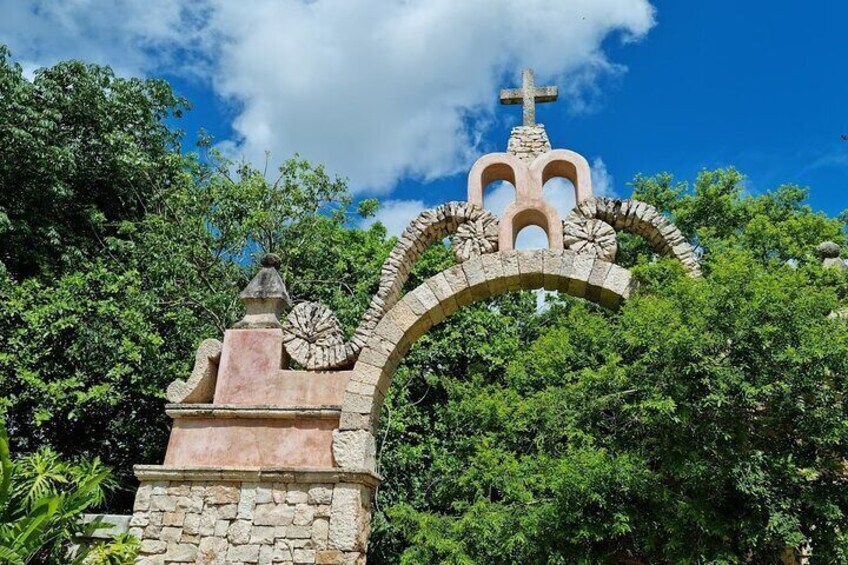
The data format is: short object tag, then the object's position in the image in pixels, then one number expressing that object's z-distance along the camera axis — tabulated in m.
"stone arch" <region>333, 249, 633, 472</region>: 5.99
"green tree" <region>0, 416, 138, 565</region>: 5.31
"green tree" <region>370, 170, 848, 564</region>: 4.79
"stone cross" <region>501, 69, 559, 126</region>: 7.14
